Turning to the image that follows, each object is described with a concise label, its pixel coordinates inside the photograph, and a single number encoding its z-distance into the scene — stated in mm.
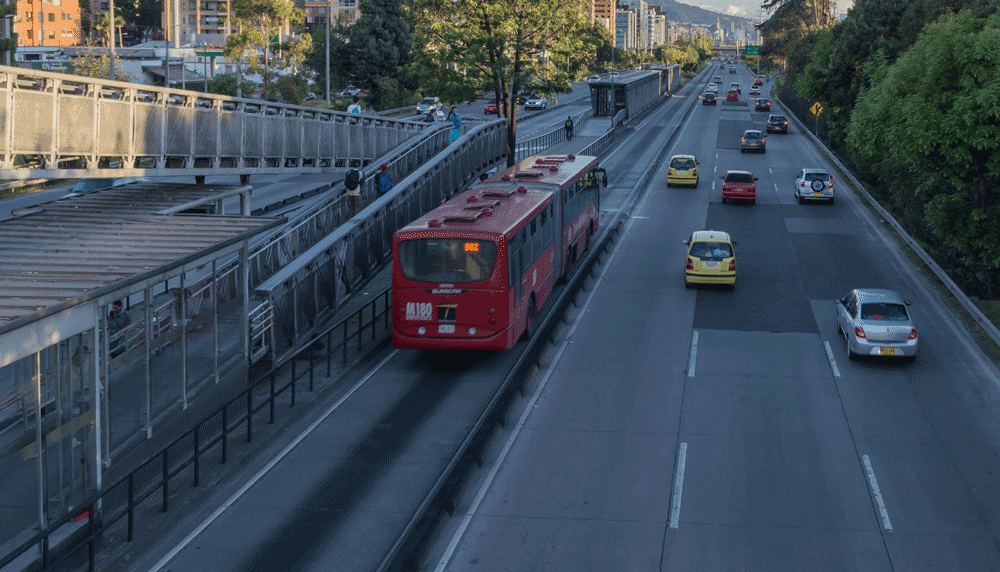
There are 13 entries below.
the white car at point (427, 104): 80869
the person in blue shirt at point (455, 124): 38562
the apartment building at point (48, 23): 132250
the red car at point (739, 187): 45312
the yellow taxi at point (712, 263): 29031
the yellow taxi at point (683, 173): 50312
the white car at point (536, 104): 98525
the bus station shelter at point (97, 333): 11750
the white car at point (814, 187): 45688
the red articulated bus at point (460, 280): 20766
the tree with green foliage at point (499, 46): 47031
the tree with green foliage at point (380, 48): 86312
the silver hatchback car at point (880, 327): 21969
